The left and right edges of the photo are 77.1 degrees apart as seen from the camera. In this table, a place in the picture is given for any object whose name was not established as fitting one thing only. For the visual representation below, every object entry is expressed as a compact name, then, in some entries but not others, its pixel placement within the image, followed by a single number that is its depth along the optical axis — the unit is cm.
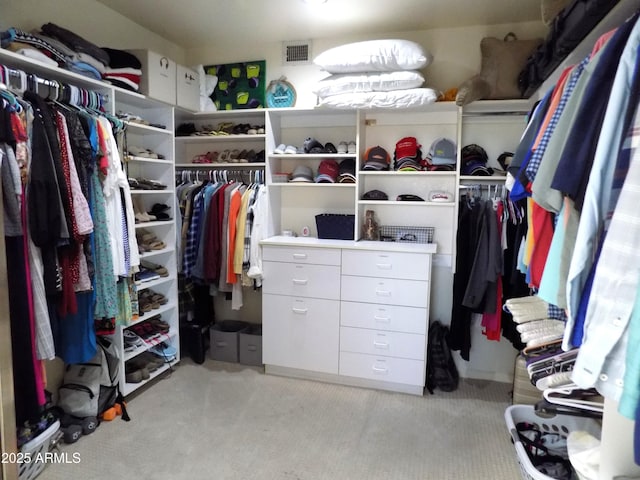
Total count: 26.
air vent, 319
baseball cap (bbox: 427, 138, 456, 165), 283
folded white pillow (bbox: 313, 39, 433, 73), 252
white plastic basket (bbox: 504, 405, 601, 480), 166
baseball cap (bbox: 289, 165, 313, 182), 308
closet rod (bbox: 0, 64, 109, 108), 182
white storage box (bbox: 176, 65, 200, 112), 294
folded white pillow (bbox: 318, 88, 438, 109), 258
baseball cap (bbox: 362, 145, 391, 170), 289
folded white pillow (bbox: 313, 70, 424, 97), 259
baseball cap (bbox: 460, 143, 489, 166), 281
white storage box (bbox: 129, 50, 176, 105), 262
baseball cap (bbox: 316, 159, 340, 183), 300
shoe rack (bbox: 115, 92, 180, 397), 271
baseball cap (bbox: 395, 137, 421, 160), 293
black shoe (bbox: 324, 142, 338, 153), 303
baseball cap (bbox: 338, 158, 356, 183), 295
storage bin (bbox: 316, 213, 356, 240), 299
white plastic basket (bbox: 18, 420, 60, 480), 186
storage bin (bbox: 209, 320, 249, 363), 322
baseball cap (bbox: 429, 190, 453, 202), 286
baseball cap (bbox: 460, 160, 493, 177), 276
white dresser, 270
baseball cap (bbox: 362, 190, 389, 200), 297
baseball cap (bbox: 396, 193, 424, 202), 293
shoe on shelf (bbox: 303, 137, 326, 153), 303
